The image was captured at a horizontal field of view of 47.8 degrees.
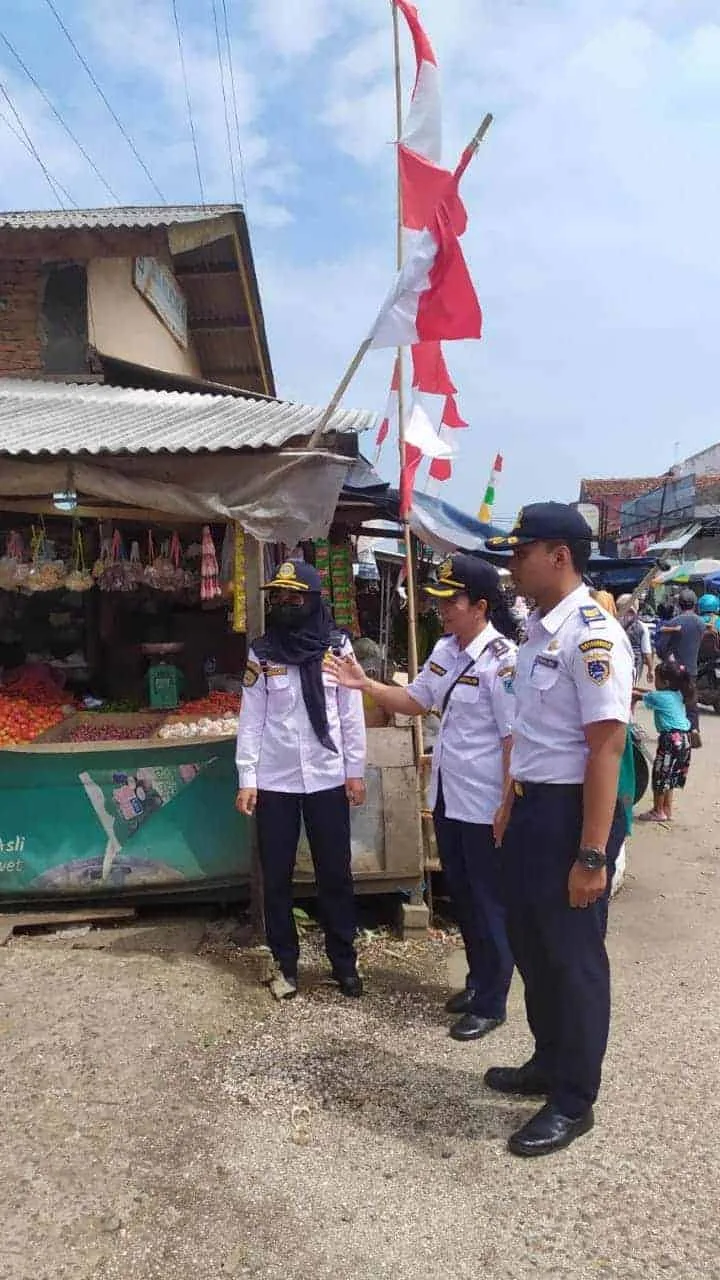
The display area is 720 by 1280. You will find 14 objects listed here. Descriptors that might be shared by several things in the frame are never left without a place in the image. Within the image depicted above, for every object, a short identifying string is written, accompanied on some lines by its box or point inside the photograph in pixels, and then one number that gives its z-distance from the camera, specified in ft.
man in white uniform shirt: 8.45
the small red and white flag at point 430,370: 18.61
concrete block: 15.61
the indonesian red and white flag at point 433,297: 13.47
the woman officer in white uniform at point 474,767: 11.98
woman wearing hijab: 12.92
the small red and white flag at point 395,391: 18.03
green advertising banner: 15.94
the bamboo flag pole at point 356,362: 12.20
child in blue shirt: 22.98
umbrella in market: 66.95
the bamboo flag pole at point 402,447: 16.41
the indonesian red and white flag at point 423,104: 14.44
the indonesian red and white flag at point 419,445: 18.35
